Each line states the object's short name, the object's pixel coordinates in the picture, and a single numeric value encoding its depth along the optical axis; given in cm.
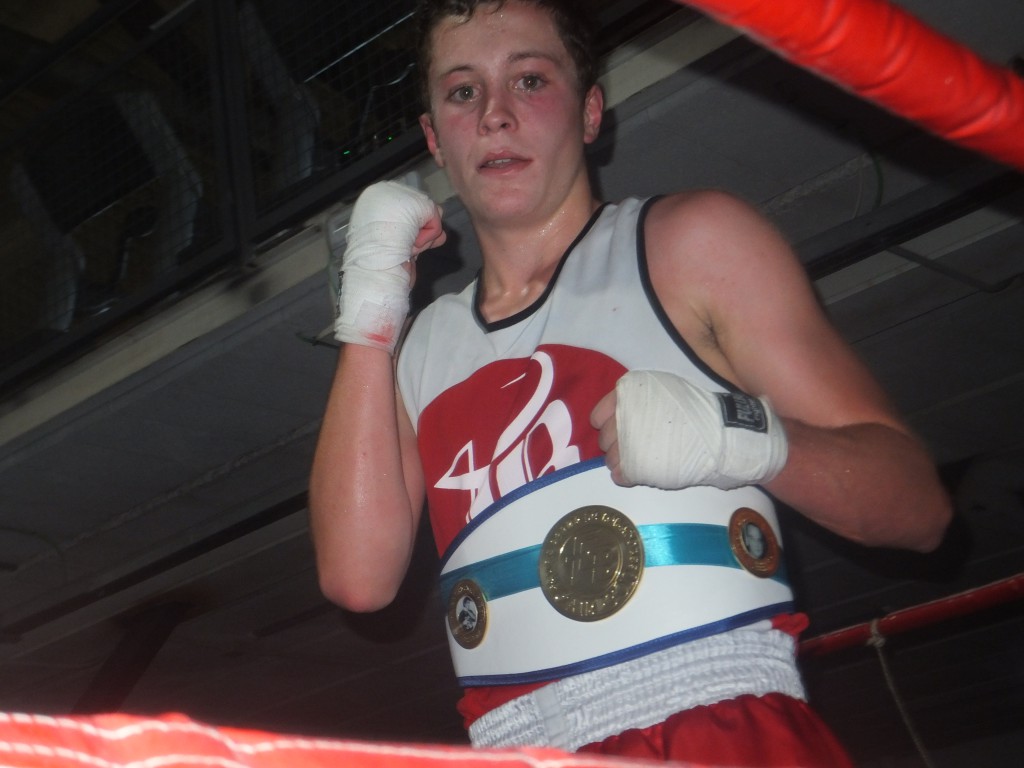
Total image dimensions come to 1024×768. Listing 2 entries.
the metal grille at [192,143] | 346
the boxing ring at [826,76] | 52
